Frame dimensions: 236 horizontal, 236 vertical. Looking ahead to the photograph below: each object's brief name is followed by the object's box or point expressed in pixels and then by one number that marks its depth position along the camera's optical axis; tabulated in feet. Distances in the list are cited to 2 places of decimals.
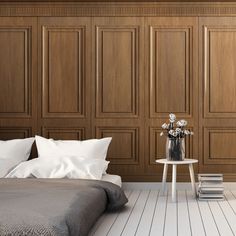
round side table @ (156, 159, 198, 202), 20.06
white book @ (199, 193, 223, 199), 20.20
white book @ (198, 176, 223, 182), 20.53
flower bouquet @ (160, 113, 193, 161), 20.90
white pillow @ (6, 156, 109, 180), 19.49
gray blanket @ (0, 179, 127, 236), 11.44
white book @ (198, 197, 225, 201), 20.23
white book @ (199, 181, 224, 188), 20.36
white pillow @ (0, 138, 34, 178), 20.54
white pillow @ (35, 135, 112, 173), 21.15
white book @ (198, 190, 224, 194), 20.22
